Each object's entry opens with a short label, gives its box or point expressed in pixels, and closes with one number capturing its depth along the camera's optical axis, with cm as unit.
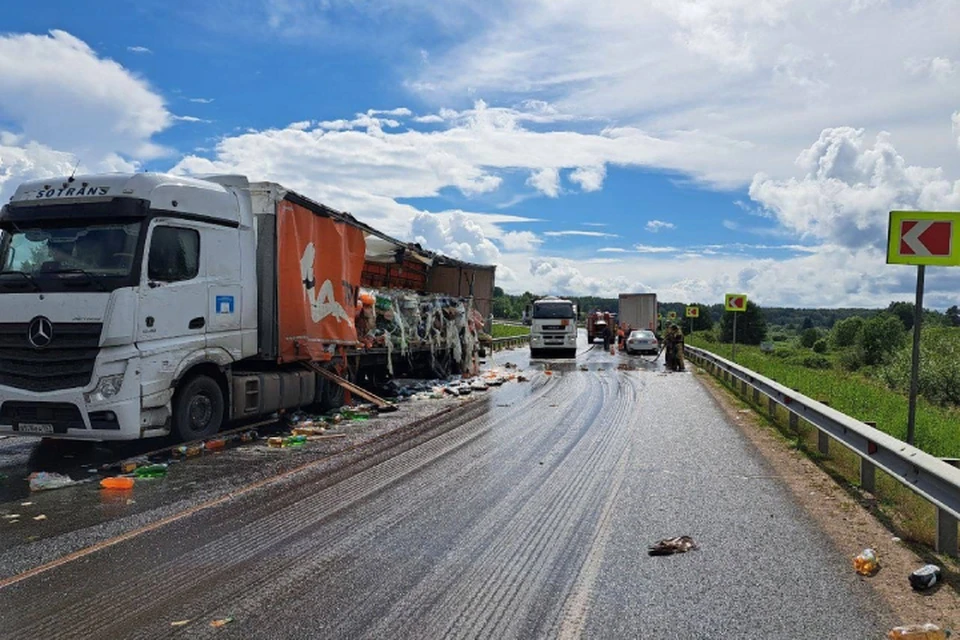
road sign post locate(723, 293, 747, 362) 2497
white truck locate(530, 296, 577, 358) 3403
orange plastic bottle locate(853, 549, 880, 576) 523
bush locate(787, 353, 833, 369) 4309
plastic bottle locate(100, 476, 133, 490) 764
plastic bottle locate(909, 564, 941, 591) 488
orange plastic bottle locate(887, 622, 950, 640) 405
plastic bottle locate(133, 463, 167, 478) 826
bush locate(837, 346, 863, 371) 4057
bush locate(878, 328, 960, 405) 2098
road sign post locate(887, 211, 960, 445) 832
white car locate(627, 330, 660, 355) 3753
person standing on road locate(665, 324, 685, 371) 2716
